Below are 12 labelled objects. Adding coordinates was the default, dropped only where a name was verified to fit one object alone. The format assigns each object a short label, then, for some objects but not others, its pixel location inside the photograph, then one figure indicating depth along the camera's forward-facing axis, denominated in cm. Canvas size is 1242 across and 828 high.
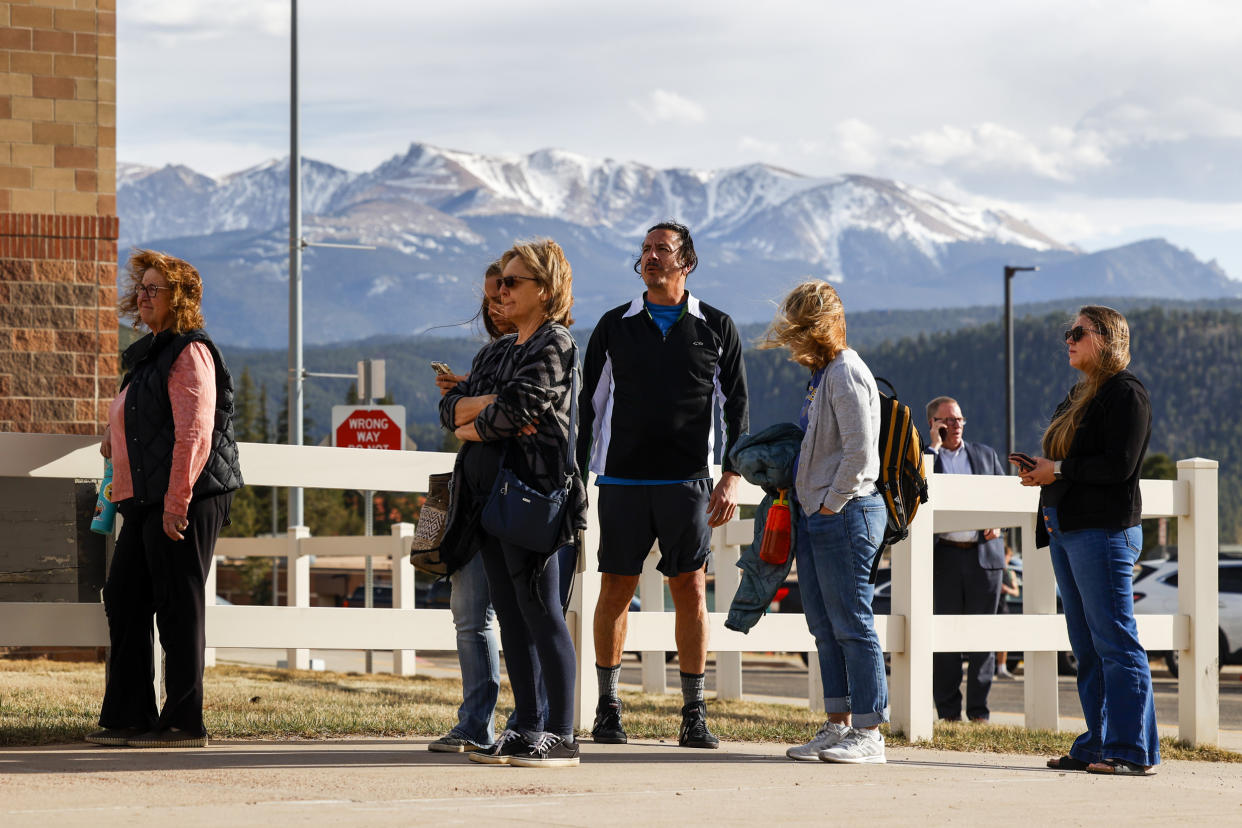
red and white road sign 3519
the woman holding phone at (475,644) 1267
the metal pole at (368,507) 3091
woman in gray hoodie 1284
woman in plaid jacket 1185
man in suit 1989
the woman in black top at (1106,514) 1313
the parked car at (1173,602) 3666
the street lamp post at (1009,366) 7037
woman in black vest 1267
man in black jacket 1344
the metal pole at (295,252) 4753
